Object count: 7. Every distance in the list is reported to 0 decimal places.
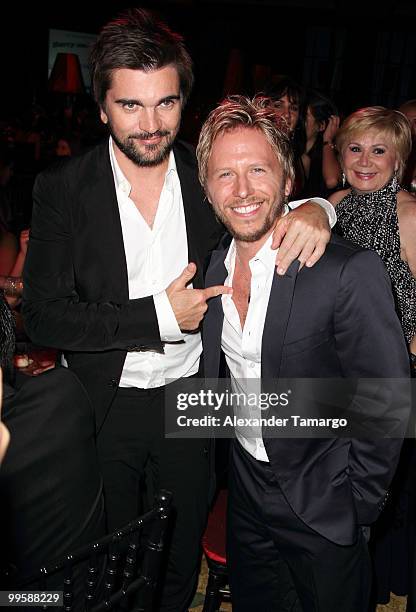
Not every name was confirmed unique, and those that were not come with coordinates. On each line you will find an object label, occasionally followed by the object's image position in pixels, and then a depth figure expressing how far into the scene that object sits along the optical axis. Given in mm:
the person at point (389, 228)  2602
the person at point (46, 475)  1310
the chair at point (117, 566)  1217
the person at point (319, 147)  4320
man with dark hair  1954
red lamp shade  7191
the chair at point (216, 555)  2160
